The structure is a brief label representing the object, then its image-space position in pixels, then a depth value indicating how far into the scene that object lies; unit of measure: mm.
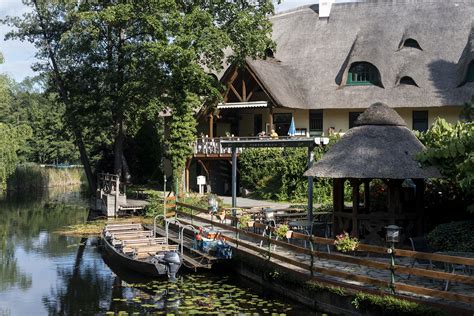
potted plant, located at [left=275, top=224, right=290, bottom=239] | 16656
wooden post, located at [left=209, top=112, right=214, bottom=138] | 37031
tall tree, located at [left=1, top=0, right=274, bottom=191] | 31375
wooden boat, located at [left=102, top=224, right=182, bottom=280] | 17609
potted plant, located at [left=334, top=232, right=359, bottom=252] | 14234
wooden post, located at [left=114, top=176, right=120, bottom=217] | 32531
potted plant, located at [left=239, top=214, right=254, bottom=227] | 19328
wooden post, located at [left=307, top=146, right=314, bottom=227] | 19219
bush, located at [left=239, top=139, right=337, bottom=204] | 31141
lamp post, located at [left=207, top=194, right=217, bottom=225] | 21219
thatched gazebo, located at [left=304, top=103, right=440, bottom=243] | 16297
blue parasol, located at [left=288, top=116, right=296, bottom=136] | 31234
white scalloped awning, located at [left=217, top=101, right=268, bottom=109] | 34656
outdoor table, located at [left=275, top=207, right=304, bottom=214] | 23753
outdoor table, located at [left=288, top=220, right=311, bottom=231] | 18406
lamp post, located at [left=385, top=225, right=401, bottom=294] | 12531
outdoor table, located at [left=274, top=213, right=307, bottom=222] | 21750
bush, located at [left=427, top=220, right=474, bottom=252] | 14898
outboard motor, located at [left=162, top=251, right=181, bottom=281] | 17406
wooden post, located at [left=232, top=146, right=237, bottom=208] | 23778
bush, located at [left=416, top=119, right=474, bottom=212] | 13173
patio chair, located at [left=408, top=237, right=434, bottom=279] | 14352
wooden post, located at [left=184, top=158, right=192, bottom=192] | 36875
